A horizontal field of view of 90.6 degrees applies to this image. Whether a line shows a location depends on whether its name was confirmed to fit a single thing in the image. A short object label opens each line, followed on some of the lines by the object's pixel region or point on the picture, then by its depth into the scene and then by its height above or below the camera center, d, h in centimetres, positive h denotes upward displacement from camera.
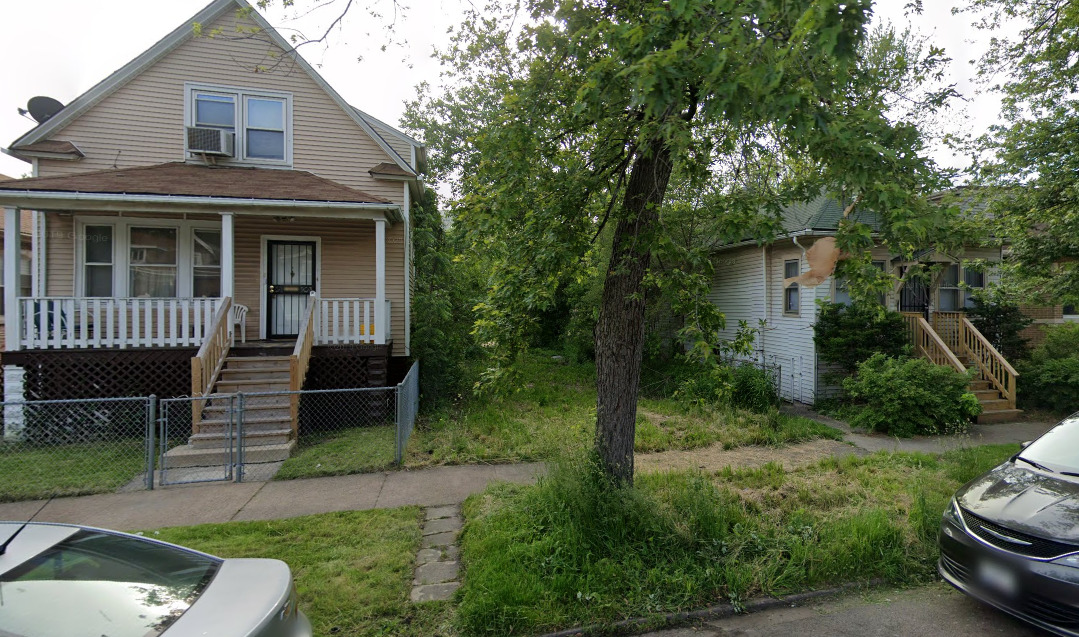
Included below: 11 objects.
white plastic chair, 1065 +0
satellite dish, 1109 +434
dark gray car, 326 -146
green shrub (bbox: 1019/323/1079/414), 1114 -115
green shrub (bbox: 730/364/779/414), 1131 -153
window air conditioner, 1089 +359
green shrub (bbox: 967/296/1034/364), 1270 -10
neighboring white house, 1231 +63
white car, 196 -113
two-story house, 923 +176
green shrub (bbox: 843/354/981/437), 951 -144
